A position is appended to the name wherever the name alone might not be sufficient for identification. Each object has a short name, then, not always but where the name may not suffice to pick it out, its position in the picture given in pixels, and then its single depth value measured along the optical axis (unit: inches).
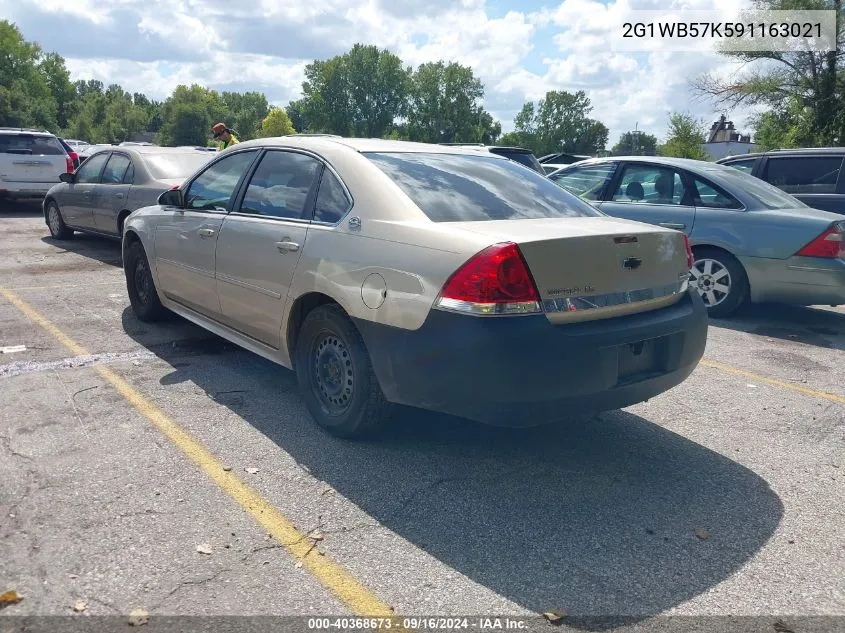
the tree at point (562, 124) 4822.8
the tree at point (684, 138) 1467.8
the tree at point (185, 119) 4168.3
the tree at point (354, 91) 4559.5
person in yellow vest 451.2
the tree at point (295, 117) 5153.5
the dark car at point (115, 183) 369.7
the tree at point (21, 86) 2630.4
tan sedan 131.6
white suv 567.8
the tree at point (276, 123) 3097.9
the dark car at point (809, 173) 351.1
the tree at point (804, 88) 1030.4
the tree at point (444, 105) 4559.5
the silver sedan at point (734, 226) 274.4
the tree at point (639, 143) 4516.2
